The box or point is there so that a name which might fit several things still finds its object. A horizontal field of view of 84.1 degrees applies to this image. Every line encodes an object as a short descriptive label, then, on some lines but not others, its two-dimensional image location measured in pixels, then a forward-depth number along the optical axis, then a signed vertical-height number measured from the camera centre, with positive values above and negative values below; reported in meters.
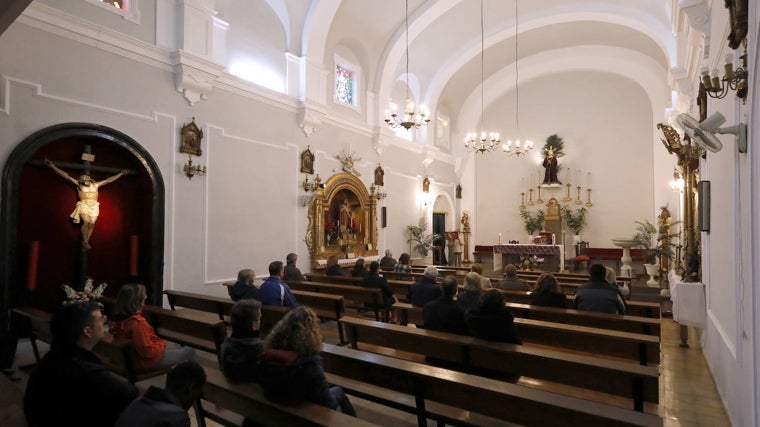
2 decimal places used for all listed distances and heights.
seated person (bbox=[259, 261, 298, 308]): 4.69 -0.68
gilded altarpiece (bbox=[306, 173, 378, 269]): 9.50 +0.31
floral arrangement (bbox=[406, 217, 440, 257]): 12.80 -0.19
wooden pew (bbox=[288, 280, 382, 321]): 5.52 -0.83
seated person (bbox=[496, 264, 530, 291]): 5.69 -0.66
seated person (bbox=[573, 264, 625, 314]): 4.31 -0.64
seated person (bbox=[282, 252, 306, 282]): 6.72 -0.59
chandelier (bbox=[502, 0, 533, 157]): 13.80 +4.97
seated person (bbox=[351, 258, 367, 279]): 7.25 -0.62
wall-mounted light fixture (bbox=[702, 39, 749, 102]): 2.75 +1.05
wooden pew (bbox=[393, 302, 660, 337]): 3.86 -0.83
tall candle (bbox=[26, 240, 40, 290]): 5.12 -0.41
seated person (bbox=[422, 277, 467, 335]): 3.53 -0.68
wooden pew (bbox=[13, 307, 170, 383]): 3.12 -0.95
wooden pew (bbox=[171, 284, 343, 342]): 4.39 -0.86
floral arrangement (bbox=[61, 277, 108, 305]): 4.87 -0.73
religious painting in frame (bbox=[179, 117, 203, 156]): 7.01 +1.59
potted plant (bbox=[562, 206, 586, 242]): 14.02 +0.48
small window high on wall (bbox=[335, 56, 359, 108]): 10.67 +3.93
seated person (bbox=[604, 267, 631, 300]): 4.66 -0.48
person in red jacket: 3.30 -0.75
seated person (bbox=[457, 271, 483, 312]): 4.00 -0.54
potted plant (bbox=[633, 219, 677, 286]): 8.66 -0.25
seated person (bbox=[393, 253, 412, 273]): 7.60 -0.59
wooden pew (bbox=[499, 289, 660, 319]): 4.69 -0.84
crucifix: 5.75 +0.49
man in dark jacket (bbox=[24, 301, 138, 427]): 1.77 -0.66
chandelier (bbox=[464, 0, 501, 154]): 10.02 +2.31
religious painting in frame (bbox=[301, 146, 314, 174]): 9.30 +1.61
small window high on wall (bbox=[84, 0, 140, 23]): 6.19 +3.36
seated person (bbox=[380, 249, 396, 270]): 8.73 -0.60
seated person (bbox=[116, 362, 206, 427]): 1.46 -0.62
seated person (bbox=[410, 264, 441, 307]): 4.72 -0.63
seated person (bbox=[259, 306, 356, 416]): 2.06 -0.65
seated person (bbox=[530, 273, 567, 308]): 4.51 -0.64
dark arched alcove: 5.18 +0.20
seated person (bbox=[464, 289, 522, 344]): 3.17 -0.65
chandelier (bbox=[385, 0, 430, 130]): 7.29 +2.17
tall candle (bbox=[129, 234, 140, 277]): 6.43 -0.34
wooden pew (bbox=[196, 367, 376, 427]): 1.93 -0.85
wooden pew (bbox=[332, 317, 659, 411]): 2.57 -0.88
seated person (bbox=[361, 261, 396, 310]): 5.86 -0.72
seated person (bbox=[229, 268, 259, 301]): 4.62 -0.61
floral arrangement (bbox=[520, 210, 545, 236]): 14.45 +0.46
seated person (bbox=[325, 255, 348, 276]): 7.57 -0.62
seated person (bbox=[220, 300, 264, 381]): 2.40 -0.65
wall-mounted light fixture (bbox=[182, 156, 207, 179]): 7.00 +1.07
